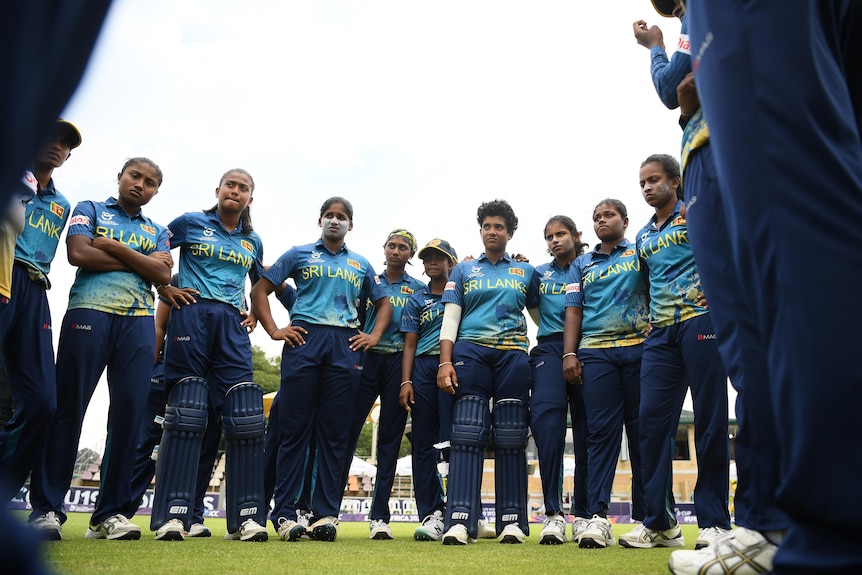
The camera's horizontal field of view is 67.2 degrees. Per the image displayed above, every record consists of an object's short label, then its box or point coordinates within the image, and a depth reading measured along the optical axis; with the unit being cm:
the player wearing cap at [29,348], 411
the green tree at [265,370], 4109
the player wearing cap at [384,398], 627
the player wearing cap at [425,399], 614
